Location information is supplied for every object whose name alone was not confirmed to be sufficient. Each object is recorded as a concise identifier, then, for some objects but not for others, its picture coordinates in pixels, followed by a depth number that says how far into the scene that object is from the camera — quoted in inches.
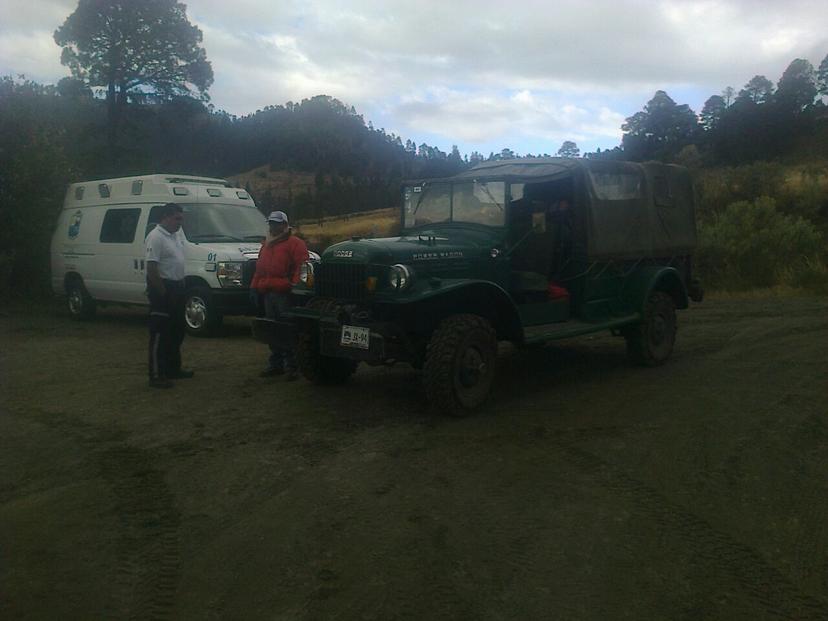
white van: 450.6
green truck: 271.9
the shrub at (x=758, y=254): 753.0
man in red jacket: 327.9
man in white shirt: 321.1
